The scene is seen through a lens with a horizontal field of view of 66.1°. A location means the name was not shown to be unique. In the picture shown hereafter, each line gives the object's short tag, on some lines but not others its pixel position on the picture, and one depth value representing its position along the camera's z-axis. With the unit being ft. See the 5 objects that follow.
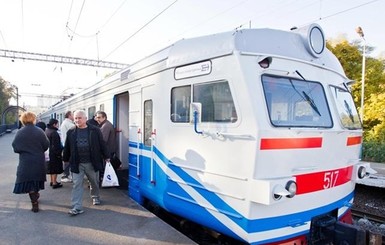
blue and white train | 10.61
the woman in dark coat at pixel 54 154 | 21.59
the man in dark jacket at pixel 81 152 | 15.57
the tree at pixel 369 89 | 51.58
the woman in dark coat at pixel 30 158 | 15.74
